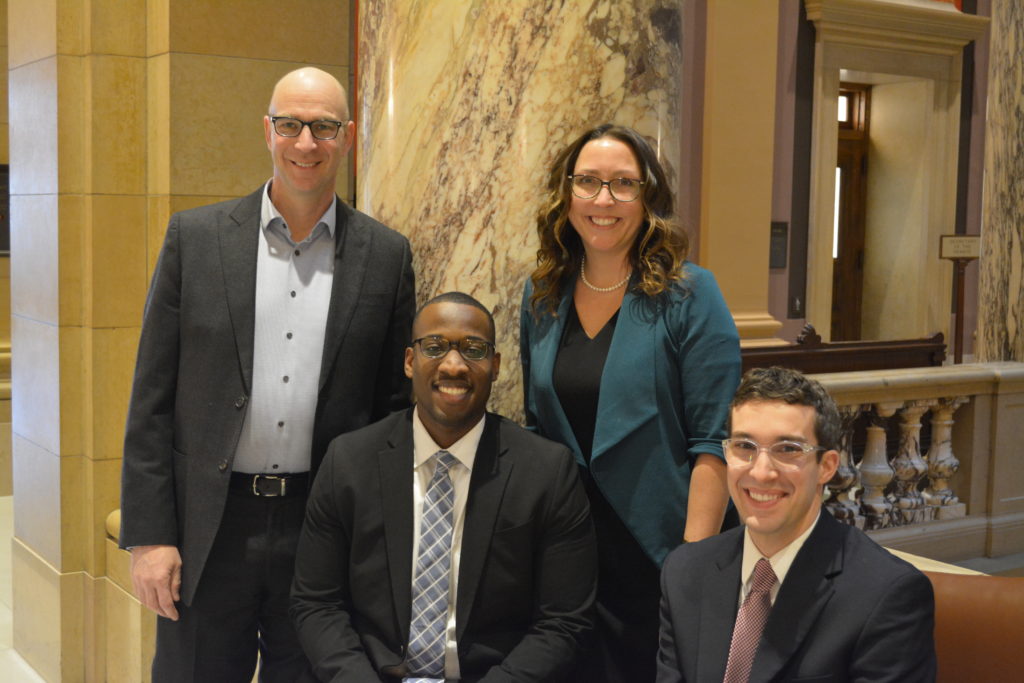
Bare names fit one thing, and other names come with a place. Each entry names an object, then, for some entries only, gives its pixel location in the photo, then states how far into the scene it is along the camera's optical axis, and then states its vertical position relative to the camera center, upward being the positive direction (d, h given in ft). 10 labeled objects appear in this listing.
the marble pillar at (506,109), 8.89 +1.30
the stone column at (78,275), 14.11 -0.14
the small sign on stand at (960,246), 27.94 +0.85
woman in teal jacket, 7.70 -0.68
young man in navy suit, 6.09 -1.69
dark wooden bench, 21.26 -1.42
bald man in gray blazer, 8.54 -0.87
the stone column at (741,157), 30.07 +3.19
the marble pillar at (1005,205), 23.49 +1.58
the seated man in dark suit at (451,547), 7.70 -1.87
